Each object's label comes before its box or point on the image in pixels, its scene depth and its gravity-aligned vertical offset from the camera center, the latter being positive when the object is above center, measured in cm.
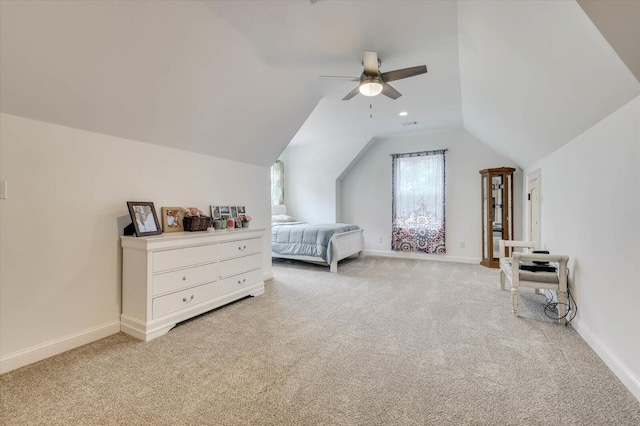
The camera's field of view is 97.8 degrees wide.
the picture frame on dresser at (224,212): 351 +1
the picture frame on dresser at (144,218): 245 -4
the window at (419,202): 569 +23
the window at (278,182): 705 +78
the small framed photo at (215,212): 341 +1
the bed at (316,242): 473 -52
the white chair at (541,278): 257 -63
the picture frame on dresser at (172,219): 283 -6
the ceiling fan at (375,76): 247 +128
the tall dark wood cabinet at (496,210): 493 +5
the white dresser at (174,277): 232 -60
